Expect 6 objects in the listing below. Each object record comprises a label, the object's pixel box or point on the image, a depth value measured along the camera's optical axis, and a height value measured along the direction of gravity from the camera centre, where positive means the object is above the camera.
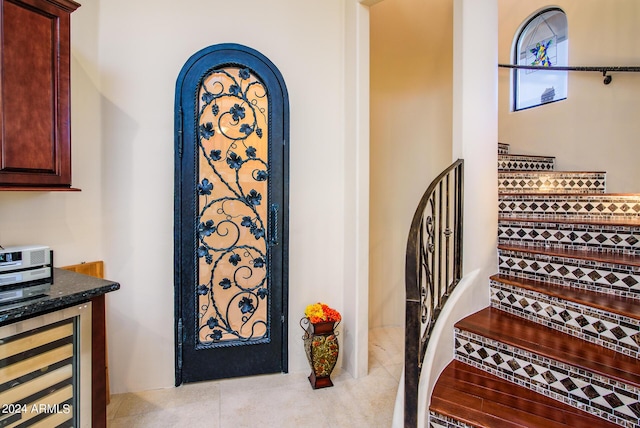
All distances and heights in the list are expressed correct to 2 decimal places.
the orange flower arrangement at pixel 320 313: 2.46 -0.75
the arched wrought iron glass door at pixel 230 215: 2.38 -0.02
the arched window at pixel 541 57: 3.71 +1.82
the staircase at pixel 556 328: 1.50 -0.64
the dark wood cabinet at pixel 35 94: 1.49 +0.55
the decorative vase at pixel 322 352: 2.41 -1.00
